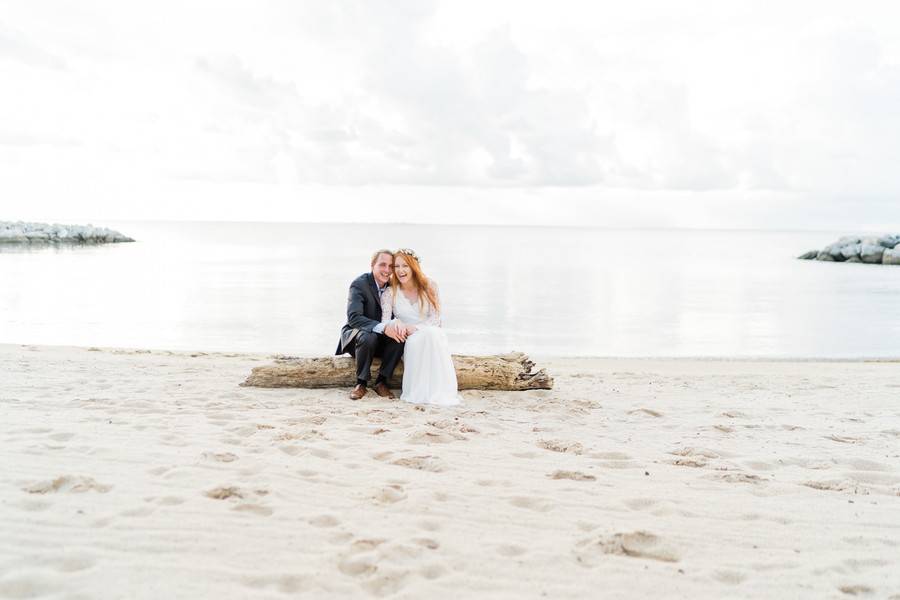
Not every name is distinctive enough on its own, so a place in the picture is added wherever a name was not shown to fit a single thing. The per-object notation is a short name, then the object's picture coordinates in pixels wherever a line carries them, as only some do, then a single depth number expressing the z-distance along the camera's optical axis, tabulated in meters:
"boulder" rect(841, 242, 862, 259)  56.03
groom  7.29
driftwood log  7.55
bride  7.05
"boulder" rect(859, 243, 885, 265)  53.78
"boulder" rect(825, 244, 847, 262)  58.45
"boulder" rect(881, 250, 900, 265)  51.00
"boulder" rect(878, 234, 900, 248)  55.00
